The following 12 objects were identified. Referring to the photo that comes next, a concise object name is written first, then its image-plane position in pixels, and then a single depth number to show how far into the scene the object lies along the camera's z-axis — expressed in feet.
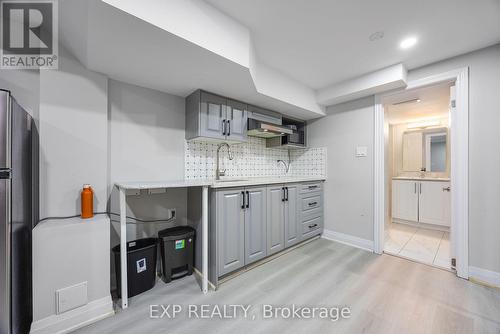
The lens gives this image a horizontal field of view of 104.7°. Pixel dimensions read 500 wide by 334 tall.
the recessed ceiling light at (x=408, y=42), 6.01
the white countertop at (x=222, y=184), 4.75
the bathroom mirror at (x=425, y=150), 12.76
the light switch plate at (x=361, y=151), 8.91
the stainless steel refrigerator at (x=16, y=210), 3.36
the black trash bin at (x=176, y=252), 6.15
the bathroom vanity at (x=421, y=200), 11.50
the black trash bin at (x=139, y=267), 5.45
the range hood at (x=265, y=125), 8.18
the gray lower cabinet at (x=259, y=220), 6.12
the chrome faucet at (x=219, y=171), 8.48
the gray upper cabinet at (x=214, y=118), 6.89
